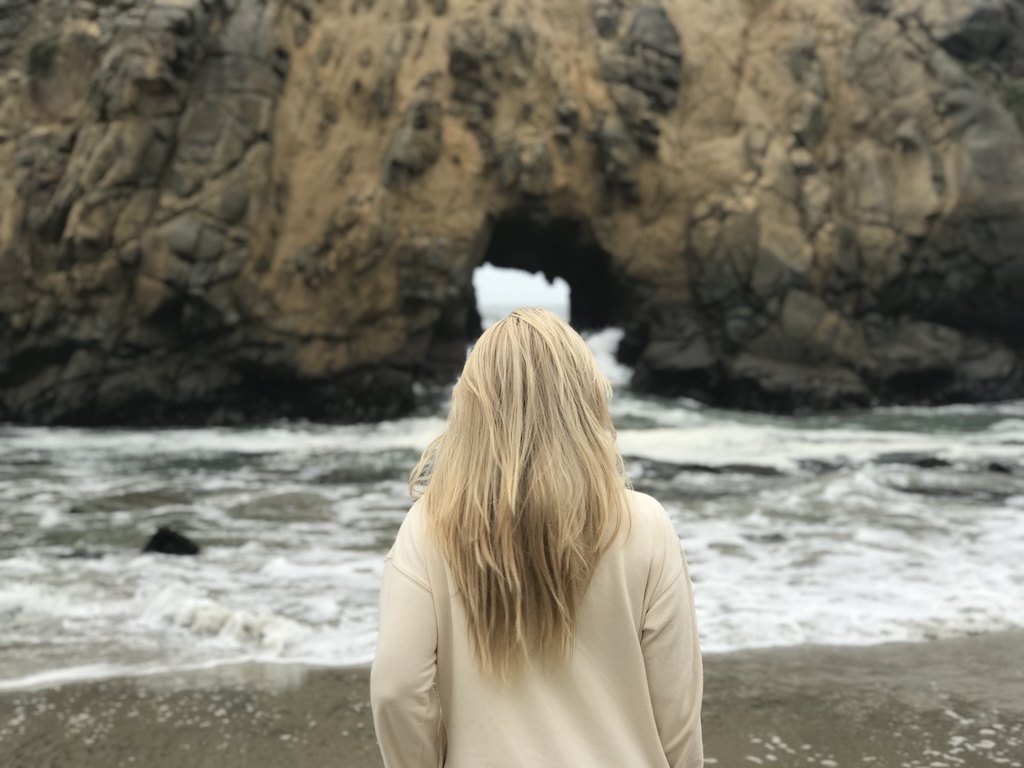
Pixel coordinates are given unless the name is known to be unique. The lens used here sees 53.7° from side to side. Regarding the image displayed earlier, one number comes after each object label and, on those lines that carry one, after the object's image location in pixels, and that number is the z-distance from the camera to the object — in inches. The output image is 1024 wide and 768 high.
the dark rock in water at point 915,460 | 458.0
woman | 60.7
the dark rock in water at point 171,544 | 293.4
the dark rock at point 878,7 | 729.0
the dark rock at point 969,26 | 701.9
